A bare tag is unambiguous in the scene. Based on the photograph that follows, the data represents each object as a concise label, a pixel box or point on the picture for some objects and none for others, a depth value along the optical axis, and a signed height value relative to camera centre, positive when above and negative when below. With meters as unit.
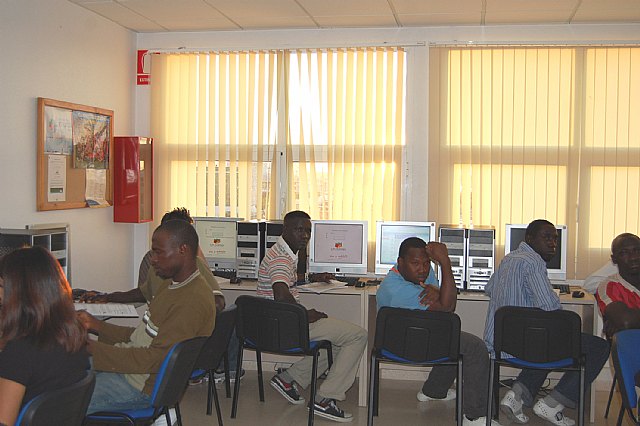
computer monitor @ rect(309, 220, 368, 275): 5.70 -0.39
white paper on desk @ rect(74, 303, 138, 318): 3.75 -0.62
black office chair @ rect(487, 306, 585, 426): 4.11 -0.79
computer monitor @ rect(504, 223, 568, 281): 5.34 -0.35
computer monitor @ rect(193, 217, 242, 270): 5.79 -0.37
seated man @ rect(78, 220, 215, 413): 2.99 -0.59
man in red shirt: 4.30 -0.55
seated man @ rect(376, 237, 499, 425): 4.34 -0.59
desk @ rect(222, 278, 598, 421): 5.07 -0.85
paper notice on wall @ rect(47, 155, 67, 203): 5.21 +0.09
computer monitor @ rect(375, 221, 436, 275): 5.56 -0.30
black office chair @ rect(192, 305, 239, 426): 3.91 -0.83
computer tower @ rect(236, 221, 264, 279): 5.69 -0.43
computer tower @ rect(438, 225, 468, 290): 5.42 -0.38
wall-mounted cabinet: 6.14 +0.12
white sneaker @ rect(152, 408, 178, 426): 3.68 -1.16
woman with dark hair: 2.30 -0.45
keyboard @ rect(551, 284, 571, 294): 5.18 -0.64
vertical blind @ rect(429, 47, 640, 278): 5.92 +0.48
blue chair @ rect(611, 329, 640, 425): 3.24 -0.73
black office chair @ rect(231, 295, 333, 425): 4.37 -0.81
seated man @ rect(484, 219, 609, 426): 4.46 -0.64
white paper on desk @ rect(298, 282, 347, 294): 5.17 -0.66
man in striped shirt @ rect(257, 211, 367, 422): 4.71 -0.84
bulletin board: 5.13 +0.27
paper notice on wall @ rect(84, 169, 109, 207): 5.76 +0.03
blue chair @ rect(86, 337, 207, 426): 3.02 -0.82
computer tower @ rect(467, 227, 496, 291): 5.40 -0.43
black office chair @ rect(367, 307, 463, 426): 4.11 -0.81
